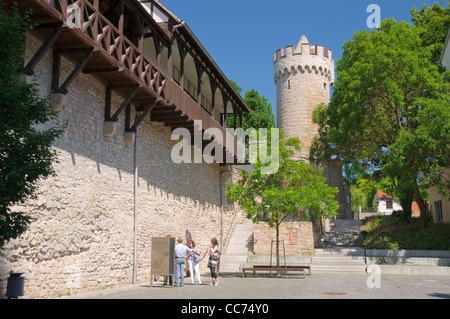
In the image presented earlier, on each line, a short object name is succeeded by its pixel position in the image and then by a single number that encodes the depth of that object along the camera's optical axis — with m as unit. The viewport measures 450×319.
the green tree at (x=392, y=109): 21.14
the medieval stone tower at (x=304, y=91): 39.06
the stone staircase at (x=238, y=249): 22.53
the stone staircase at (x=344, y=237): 28.53
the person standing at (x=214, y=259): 14.93
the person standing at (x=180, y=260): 14.74
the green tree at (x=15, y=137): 7.42
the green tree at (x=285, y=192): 18.75
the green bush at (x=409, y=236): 23.31
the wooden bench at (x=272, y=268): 17.48
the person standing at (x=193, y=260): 15.47
